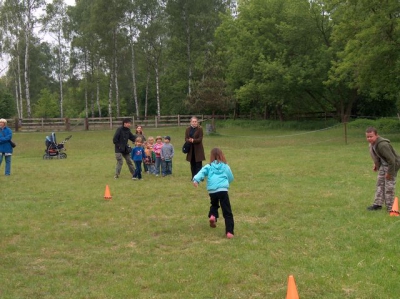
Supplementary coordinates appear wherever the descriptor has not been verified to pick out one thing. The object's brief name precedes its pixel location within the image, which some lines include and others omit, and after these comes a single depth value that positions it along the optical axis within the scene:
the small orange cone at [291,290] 3.84
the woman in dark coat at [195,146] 11.47
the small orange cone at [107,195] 9.66
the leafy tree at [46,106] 57.91
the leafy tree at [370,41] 23.47
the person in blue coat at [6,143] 13.38
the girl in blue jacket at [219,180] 6.52
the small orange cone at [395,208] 7.31
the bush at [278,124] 38.59
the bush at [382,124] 29.91
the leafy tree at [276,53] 36.56
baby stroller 19.23
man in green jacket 7.35
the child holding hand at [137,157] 12.56
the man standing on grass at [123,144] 12.48
